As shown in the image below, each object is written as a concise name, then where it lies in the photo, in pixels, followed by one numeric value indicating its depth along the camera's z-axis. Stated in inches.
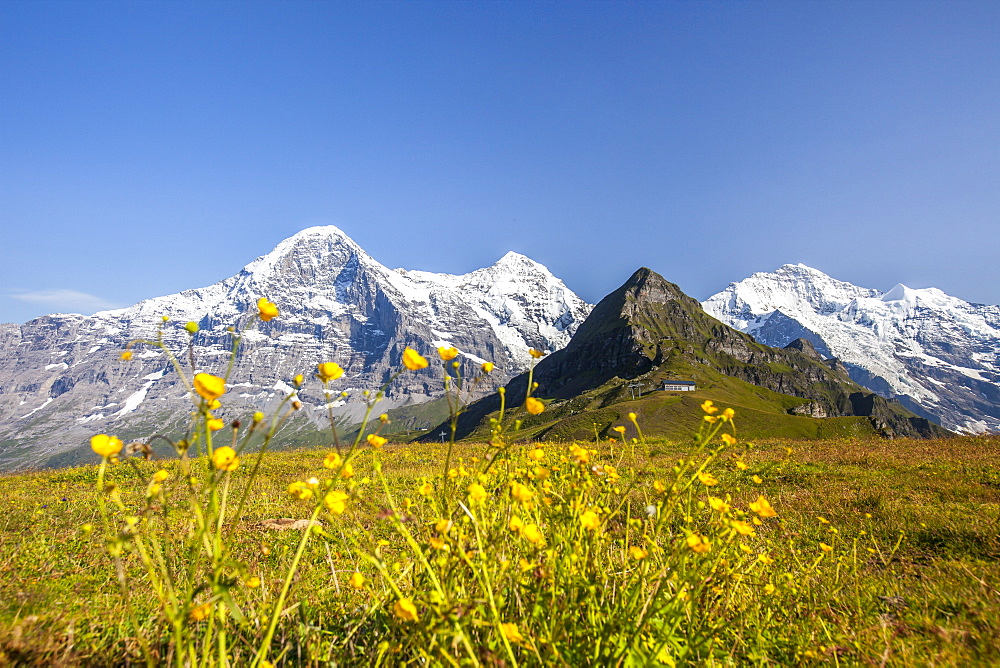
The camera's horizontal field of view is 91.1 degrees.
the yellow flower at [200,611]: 76.5
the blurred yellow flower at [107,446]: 66.0
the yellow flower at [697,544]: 95.4
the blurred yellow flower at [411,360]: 87.8
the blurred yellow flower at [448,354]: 108.7
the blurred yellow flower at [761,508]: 107.2
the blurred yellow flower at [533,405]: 95.7
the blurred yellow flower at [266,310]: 89.6
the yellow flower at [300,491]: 87.4
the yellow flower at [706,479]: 104.7
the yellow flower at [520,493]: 83.7
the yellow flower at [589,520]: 90.4
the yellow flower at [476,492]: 94.7
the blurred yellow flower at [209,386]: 73.6
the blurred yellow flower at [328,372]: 88.8
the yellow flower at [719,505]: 109.7
